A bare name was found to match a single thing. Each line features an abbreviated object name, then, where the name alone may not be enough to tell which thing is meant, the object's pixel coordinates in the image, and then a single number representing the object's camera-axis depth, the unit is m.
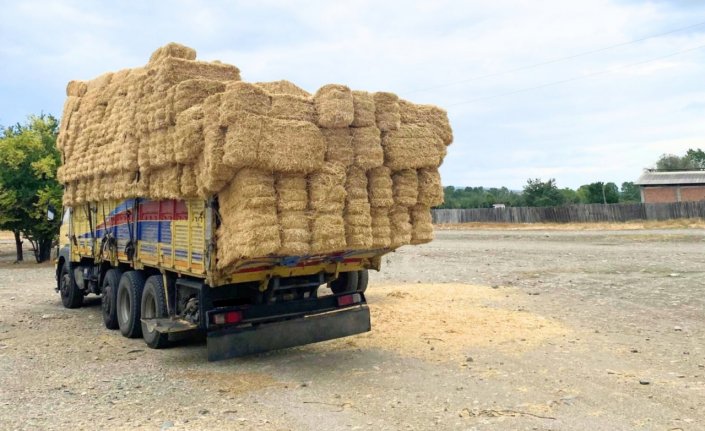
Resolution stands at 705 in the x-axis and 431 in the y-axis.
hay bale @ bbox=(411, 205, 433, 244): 7.23
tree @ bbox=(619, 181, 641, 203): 81.55
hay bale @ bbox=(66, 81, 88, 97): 11.40
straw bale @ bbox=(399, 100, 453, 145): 7.12
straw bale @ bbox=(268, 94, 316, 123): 6.17
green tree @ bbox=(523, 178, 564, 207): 57.81
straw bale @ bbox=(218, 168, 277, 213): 5.95
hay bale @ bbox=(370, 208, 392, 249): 6.76
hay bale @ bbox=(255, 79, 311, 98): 7.50
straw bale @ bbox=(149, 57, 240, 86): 7.34
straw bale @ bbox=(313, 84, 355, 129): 6.37
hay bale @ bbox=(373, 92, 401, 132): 6.87
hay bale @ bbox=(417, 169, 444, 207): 7.20
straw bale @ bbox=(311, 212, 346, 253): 6.25
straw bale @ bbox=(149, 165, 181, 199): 7.10
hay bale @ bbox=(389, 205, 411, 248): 6.96
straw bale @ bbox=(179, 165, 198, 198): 6.81
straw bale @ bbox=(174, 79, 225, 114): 6.89
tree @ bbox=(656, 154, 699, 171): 76.94
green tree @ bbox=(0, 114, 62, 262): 22.09
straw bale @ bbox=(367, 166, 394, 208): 6.75
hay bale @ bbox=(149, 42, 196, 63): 7.96
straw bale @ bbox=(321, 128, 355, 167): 6.48
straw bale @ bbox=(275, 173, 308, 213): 6.12
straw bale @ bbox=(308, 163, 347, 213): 6.30
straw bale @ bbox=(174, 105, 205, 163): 6.39
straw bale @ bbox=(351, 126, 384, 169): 6.64
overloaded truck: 6.03
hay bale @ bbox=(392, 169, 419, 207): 6.98
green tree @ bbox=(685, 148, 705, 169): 78.91
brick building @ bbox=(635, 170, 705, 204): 50.59
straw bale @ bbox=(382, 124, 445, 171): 6.89
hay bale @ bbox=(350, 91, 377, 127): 6.64
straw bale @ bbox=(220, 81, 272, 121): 5.89
